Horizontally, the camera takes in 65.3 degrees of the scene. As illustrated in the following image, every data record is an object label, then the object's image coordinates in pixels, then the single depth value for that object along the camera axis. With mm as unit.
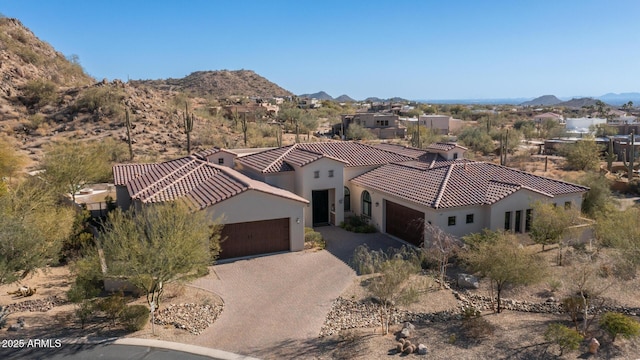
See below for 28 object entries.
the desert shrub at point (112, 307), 17297
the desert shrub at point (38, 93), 66125
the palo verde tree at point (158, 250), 16062
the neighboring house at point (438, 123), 89938
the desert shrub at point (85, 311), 17047
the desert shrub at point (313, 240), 26688
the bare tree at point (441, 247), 21531
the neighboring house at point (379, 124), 79875
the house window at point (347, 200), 32875
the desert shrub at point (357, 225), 29688
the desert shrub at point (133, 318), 16938
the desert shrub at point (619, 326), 16172
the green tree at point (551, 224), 23875
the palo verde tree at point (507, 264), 17844
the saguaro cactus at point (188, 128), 51459
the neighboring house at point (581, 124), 83062
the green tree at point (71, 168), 31594
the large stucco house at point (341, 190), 25125
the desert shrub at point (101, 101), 64062
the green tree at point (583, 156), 53438
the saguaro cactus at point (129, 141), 51500
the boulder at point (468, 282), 20953
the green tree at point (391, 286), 16766
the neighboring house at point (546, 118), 102062
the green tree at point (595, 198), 31569
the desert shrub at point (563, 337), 15375
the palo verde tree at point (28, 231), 16281
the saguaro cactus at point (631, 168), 45678
